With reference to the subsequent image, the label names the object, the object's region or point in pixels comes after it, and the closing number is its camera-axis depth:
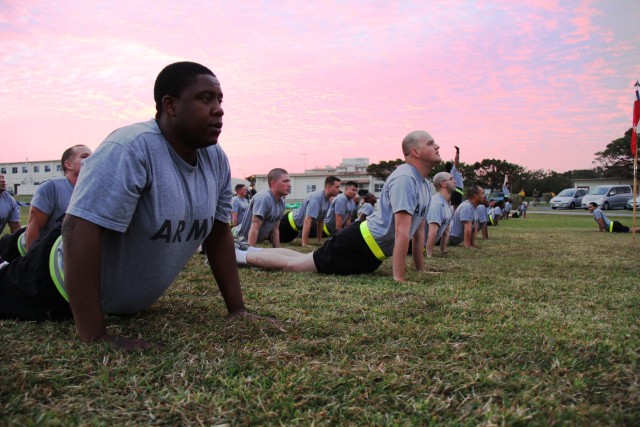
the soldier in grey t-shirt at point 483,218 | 12.40
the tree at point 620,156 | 61.81
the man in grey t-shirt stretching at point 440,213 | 8.34
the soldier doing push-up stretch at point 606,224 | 15.25
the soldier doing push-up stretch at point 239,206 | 13.53
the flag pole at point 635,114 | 13.32
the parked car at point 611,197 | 35.56
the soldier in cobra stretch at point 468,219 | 10.27
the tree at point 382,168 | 71.00
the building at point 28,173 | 86.19
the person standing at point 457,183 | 11.23
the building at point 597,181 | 63.53
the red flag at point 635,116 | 13.47
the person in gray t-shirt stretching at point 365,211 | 11.15
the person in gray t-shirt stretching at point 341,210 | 12.27
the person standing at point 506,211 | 25.95
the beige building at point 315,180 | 74.28
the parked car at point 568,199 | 39.44
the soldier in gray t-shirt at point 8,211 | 7.36
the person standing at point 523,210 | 29.04
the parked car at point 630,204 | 34.15
